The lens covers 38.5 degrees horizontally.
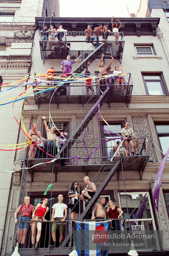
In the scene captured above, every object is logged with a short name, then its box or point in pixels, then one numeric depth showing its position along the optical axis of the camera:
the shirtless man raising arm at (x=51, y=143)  10.20
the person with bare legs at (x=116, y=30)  15.67
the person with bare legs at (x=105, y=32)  15.72
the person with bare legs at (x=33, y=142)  10.02
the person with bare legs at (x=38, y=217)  7.79
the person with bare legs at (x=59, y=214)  7.98
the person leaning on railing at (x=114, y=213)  8.16
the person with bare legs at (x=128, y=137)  10.36
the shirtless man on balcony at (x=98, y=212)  8.11
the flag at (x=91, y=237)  7.04
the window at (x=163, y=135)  11.82
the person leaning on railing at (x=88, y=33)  15.65
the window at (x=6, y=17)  18.39
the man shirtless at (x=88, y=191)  8.66
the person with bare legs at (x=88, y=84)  12.89
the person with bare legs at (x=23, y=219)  7.87
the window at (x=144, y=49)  16.39
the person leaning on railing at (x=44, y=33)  15.32
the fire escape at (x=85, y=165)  7.86
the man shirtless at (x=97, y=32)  15.70
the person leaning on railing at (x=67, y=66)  13.68
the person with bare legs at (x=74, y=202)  8.46
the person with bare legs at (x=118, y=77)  13.01
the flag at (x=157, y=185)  8.02
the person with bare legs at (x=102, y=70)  13.39
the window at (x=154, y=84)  14.25
